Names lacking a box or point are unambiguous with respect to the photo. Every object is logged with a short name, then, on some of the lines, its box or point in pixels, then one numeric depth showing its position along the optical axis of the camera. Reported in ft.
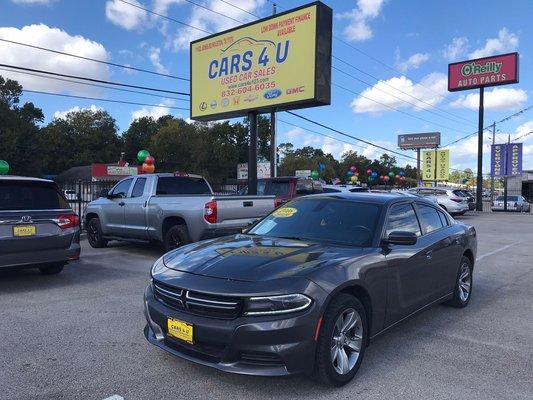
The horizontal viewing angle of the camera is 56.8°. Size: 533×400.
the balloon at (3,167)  70.64
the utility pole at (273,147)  68.49
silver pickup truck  31.58
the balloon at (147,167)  79.82
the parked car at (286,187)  48.37
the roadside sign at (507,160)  124.47
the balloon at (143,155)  84.55
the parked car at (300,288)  11.64
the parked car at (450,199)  81.15
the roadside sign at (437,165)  166.09
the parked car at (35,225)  23.43
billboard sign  50.52
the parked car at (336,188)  56.59
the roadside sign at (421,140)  284.61
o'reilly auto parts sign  116.26
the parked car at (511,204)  127.47
